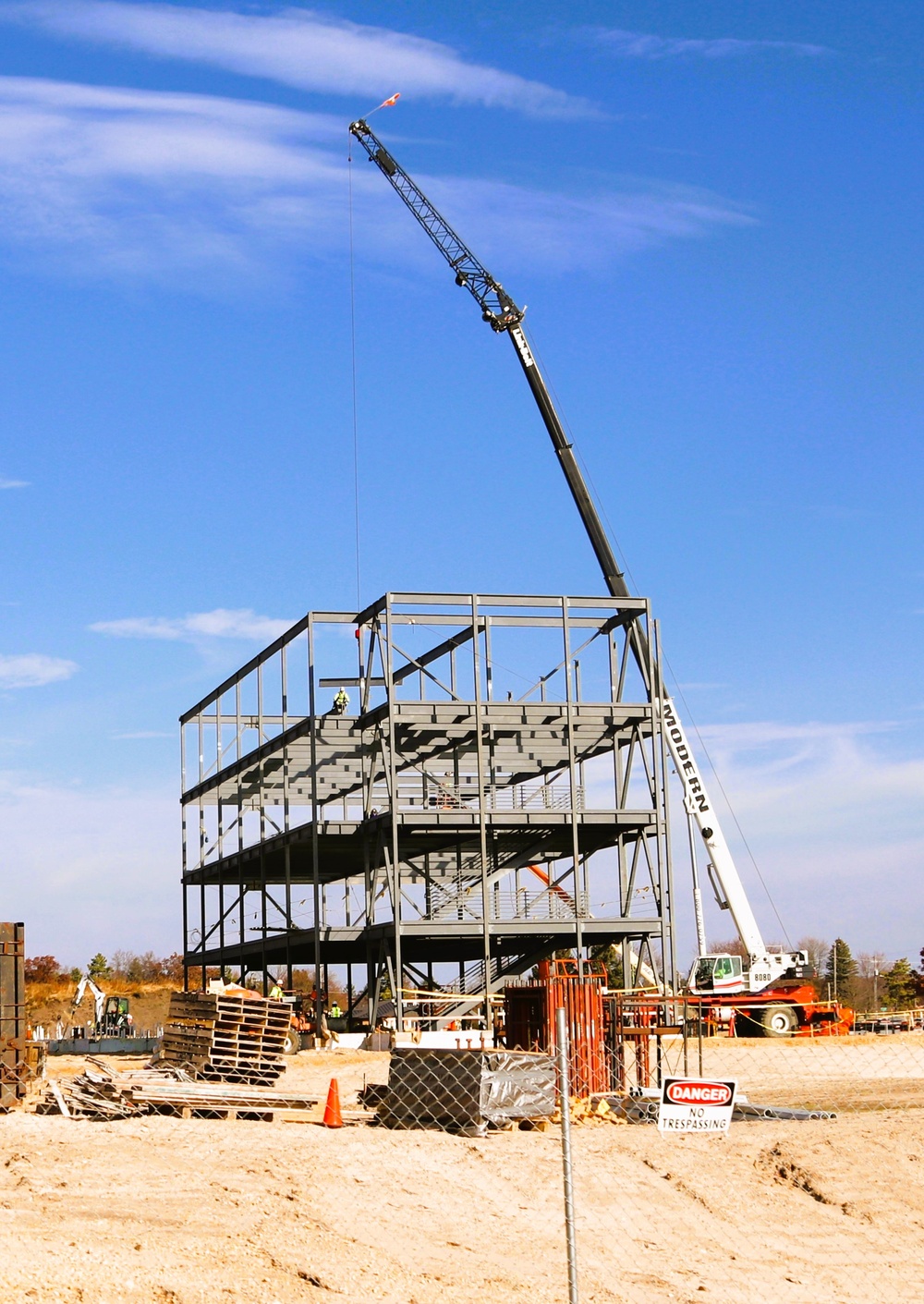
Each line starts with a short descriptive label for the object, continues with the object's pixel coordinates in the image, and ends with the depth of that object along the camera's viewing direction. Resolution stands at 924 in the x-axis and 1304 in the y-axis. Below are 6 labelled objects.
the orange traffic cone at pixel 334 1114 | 20.22
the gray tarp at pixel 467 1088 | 19.38
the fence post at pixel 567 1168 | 8.80
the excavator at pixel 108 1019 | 52.34
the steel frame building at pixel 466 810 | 39.09
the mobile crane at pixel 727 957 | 47.19
